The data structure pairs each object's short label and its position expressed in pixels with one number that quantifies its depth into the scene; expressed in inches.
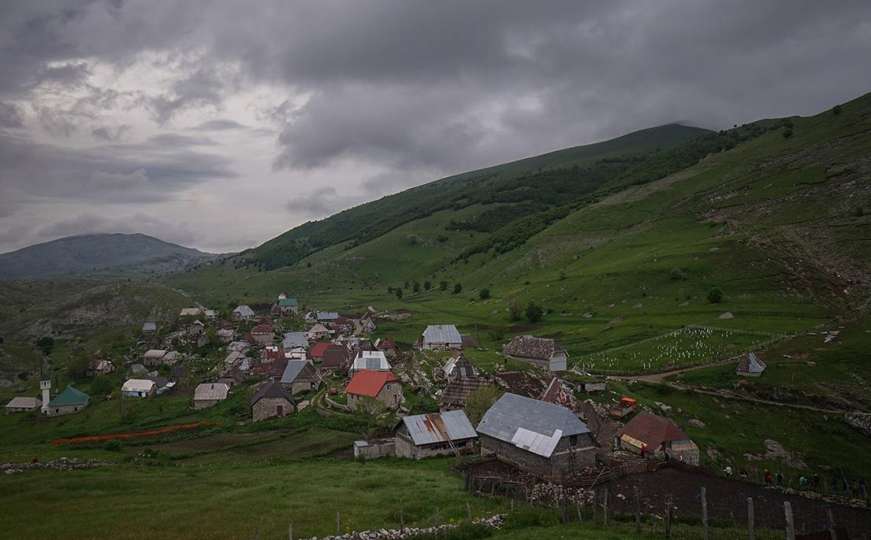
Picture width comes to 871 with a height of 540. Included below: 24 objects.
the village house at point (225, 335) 5107.3
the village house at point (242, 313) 6229.3
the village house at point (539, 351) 2957.7
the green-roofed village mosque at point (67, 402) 3366.1
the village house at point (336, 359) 3772.1
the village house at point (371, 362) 3218.5
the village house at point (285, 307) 6727.4
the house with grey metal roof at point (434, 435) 1898.4
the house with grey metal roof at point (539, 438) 1651.1
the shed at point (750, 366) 2581.2
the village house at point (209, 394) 3117.6
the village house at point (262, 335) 5006.9
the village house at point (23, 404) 3548.2
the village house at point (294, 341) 4346.5
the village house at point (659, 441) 1839.3
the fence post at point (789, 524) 677.3
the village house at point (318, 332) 5073.8
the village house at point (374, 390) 2574.3
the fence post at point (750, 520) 766.9
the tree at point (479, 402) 2148.1
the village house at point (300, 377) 3225.9
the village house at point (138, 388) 3526.1
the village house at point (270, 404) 2706.7
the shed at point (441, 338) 3860.7
